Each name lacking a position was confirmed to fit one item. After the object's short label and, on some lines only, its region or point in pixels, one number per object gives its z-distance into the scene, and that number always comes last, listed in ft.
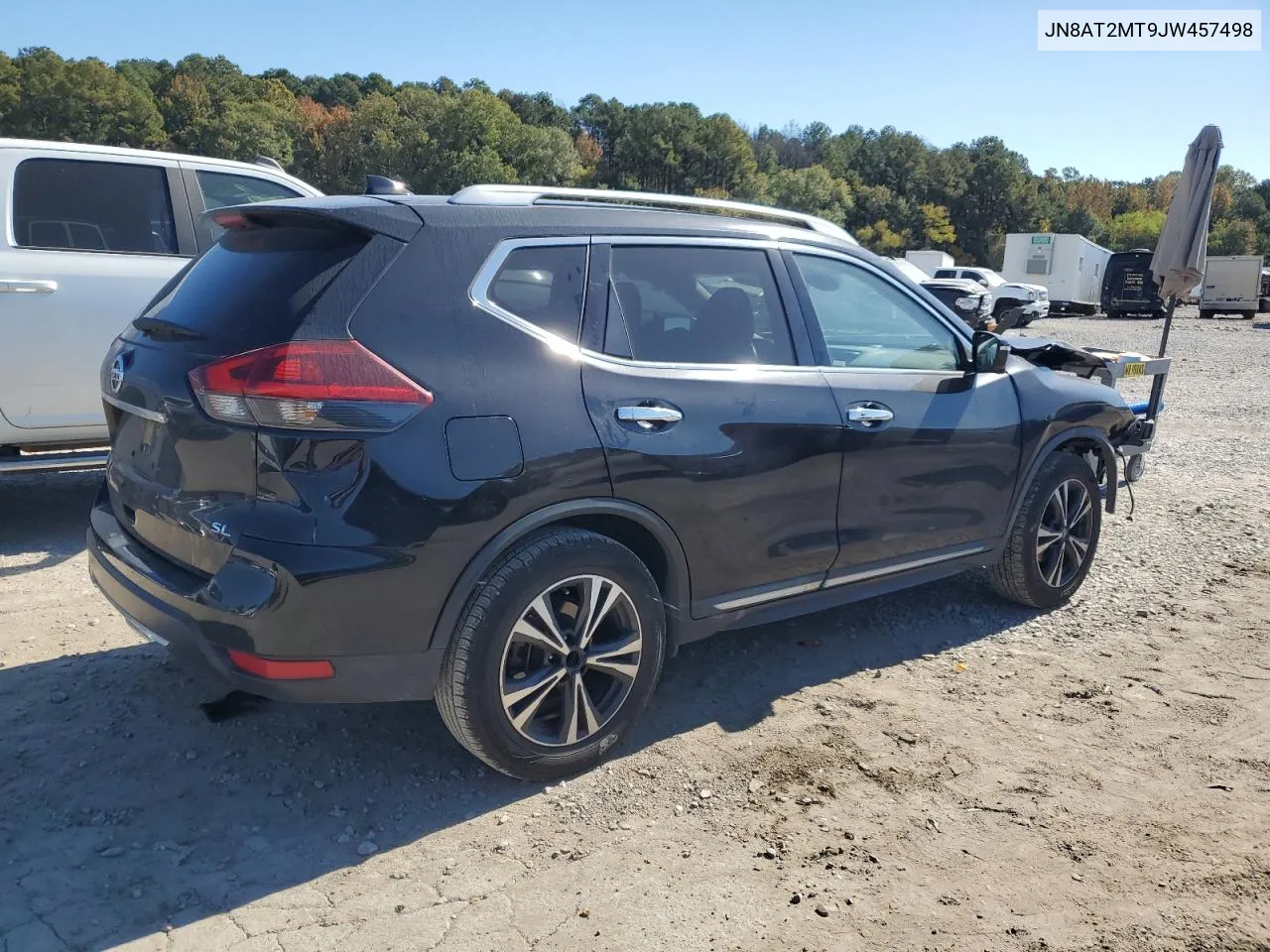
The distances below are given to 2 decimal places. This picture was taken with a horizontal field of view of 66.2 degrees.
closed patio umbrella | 26.30
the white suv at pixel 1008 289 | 107.76
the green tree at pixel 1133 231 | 332.80
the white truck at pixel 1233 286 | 131.34
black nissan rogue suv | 8.82
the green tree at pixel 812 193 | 296.71
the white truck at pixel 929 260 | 162.61
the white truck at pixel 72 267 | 17.13
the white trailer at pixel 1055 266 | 142.92
